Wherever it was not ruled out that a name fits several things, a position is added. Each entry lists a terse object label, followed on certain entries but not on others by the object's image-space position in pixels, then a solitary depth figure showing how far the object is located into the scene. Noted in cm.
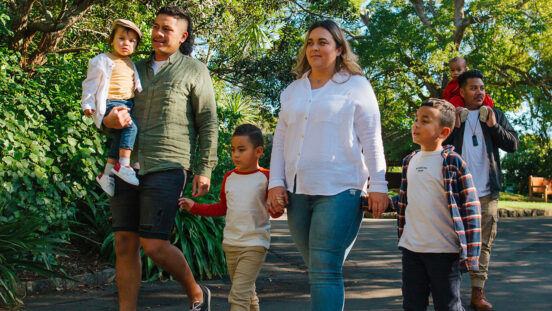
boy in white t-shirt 307
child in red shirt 479
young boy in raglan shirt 333
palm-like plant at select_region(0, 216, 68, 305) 426
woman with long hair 280
